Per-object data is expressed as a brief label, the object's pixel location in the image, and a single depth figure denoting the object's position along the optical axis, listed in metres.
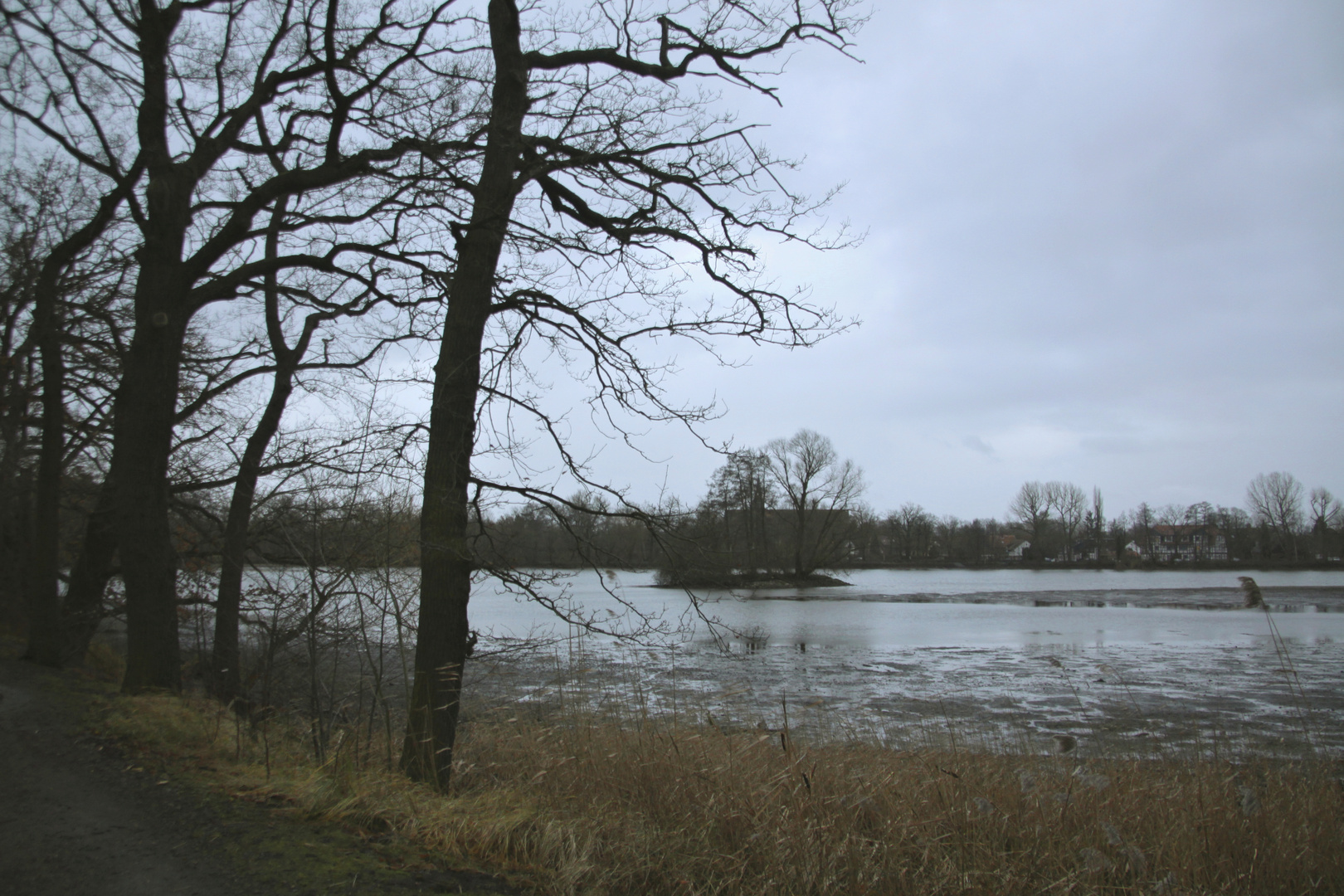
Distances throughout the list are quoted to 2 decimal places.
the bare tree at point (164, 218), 7.20
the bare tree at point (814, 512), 54.12
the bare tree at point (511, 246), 5.32
